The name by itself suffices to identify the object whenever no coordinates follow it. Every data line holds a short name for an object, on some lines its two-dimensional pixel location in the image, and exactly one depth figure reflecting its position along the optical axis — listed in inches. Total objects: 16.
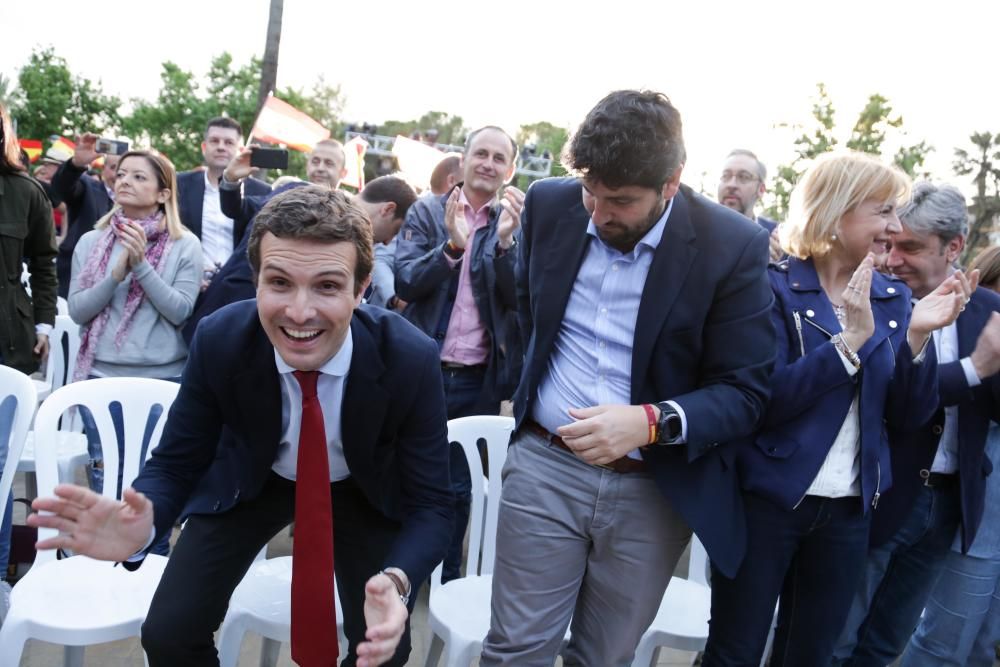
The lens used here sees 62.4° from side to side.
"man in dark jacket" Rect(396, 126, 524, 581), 139.6
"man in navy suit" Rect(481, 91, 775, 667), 76.4
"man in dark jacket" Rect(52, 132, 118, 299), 226.7
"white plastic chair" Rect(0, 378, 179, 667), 84.1
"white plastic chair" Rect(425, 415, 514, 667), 94.5
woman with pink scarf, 144.6
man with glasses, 172.2
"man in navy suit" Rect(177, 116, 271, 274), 177.8
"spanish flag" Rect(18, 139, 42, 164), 470.7
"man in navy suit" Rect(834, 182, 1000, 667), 104.3
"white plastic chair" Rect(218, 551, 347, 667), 91.0
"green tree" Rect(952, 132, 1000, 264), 930.1
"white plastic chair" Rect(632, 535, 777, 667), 100.1
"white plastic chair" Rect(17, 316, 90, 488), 131.2
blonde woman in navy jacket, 87.0
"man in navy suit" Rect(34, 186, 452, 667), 78.7
